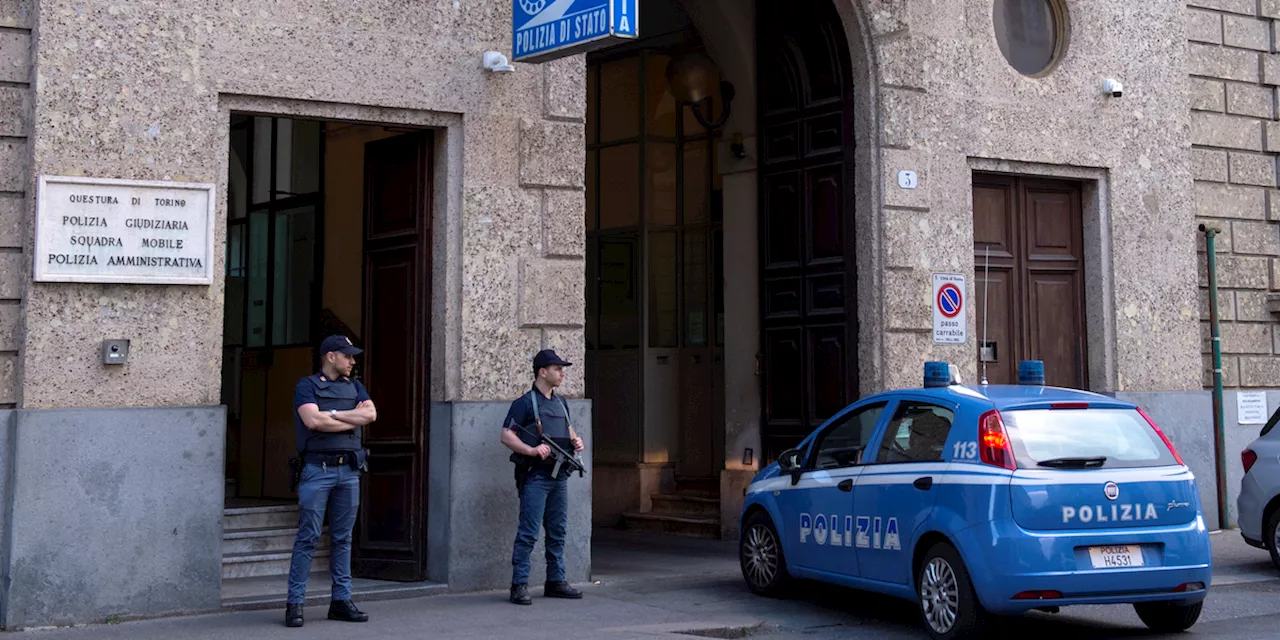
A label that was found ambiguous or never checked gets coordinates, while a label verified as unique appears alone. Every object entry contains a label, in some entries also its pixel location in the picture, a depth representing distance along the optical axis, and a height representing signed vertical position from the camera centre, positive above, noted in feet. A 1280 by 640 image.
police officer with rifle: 33.50 -1.98
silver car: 37.78 -2.90
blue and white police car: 26.45 -2.40
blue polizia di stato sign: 31.78 +8.80
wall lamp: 50.16 +11.41
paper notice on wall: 49.37 -0.67
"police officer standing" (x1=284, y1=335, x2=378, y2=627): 30.32 -1.52
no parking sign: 42.96 +2.47
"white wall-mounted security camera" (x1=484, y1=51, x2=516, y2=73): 36.42 +8.65
